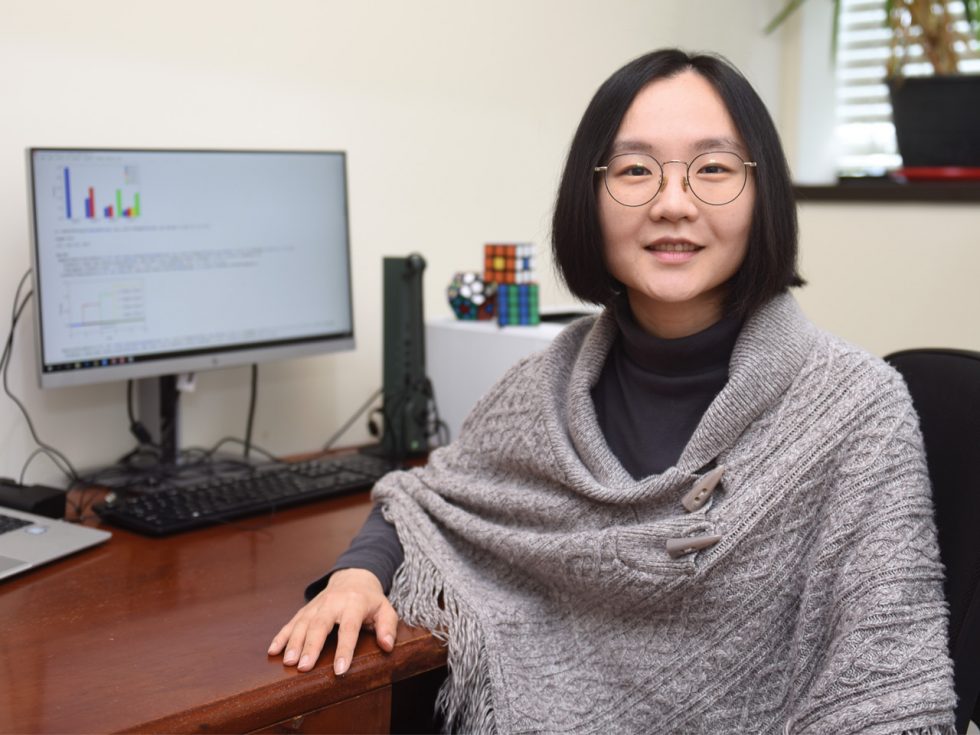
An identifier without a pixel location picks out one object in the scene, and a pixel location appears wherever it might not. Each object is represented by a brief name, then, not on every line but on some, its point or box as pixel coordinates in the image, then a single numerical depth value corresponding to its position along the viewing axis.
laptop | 1.36
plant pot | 2.40
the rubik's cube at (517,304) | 1.91
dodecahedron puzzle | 2.00
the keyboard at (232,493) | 1.54
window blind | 2.82
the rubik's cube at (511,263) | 1.95
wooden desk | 1.03
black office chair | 1.06
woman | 1.08
